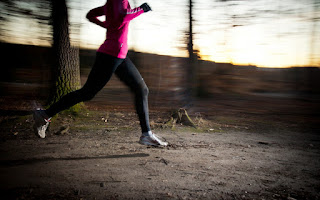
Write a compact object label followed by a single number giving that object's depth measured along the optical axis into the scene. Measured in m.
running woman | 2.20
